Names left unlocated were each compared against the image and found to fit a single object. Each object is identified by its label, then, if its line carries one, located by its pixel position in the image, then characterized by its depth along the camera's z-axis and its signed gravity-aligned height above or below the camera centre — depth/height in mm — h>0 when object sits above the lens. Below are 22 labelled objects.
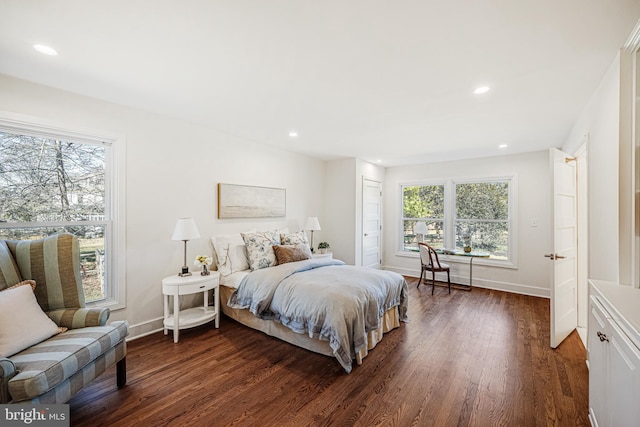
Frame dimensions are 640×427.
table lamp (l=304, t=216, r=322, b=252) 4785 -189
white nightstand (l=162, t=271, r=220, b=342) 2803 -965
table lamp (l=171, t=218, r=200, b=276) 2941 -197
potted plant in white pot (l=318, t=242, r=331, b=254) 5098 -623
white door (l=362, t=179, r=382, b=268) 5375 -188
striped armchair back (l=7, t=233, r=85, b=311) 2033 -419
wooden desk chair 4645 -863
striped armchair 1399 -824
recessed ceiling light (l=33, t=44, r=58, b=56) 1795 +1127
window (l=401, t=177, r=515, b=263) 4840 -21
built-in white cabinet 1088 -672
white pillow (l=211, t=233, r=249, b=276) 3384 -514
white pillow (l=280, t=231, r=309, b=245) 3892 -368
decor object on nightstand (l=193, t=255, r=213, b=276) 3080 -565
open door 2682 -354
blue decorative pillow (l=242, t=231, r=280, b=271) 3428 -470
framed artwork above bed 3700 +190
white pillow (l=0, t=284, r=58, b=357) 1584 -687
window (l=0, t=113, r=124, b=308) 2281 +177
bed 2357 -855
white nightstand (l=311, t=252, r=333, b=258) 4527 -710
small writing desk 4699 -715
